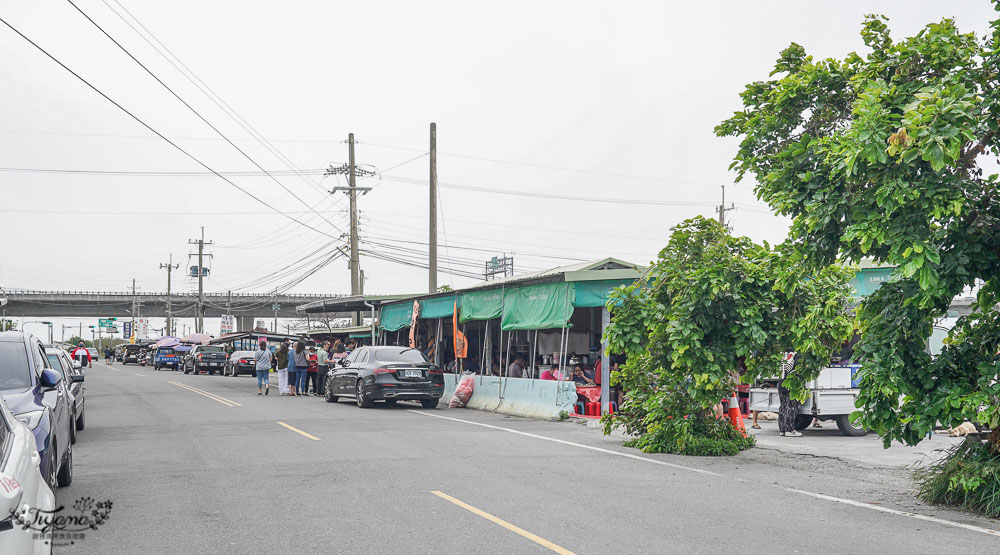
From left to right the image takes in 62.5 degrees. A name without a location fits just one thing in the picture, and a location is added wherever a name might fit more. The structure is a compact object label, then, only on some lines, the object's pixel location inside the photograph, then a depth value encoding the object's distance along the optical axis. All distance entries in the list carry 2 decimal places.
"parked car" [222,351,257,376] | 47.03
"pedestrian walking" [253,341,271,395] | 27.48
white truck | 15.98
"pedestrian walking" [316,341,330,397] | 27.83
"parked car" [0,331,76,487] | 7.50
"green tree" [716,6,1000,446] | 7.68
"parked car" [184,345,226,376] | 50.97
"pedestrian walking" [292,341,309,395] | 27.16
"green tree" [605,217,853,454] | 12.71
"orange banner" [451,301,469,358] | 24.02
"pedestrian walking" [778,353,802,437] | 16.38
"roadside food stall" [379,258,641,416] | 19.11
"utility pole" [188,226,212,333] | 69.52
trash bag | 23.03
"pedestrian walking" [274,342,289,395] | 27.62
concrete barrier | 19.12
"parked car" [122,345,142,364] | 76.75
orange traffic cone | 15.00
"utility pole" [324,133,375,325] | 35.53
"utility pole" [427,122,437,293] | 28.73
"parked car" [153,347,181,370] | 61.91
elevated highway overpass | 89.94
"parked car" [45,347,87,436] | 13.38
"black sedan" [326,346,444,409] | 21.03
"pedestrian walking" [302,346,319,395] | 27.97
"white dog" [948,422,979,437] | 15.82
